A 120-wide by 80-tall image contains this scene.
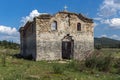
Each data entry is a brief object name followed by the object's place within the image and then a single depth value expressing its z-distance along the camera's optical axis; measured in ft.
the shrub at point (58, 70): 23.92
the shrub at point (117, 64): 31.17
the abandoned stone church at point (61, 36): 42.33
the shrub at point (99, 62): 29.37
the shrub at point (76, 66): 28.01
